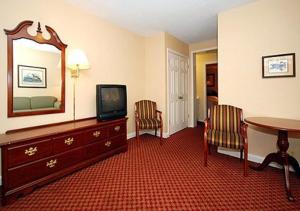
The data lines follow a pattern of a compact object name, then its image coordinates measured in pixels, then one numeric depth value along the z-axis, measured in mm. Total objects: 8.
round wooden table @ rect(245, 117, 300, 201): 1862
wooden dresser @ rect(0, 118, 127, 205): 1729
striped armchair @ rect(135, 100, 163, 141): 3688
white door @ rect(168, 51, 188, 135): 4355
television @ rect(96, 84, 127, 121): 2842
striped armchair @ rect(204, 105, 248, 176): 2305
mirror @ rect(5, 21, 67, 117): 2128
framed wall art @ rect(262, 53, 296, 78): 2357
